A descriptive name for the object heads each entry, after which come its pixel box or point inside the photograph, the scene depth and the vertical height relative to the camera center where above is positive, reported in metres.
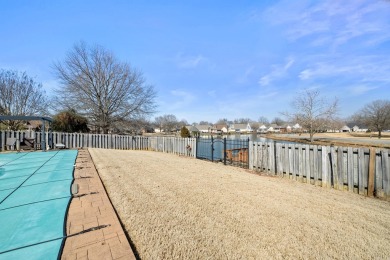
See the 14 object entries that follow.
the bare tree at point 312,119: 30.39 +1.83
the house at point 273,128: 104.69 +1.73
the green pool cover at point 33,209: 2.33 -1.19
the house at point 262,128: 105.50 +1.81
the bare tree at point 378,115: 44.47 +3.27
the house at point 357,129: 91.41 +0.62
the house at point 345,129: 94.39 +0.70
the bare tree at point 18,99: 20.92 +3.64
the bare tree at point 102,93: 21.62 +4.31
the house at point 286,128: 93.45 +1.50
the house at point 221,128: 97.10 +1.92
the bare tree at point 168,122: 87.69 +4.65
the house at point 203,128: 99.81 +2.03
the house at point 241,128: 103.56 +1.89
